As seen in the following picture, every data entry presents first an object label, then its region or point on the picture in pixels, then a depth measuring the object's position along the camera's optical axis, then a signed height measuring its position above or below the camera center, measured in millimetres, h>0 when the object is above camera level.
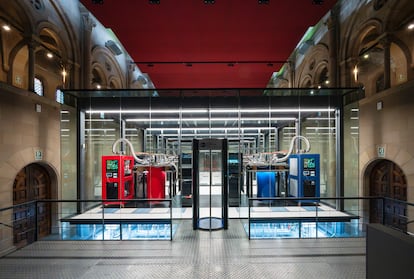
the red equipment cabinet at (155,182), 8914 -1631
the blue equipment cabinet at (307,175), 8133 -1242
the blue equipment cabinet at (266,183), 8898 -1662
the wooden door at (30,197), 6759 -1779
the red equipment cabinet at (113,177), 8109 -1281
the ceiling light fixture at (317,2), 5238 +3190
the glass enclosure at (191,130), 8328 +406
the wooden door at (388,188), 6689 -1515
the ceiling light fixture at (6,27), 6139 +3089
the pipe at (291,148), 8441 -284
